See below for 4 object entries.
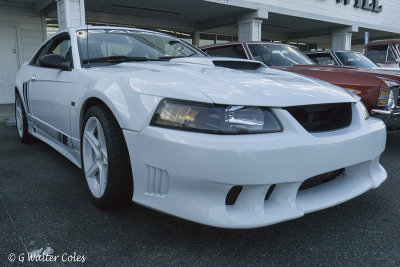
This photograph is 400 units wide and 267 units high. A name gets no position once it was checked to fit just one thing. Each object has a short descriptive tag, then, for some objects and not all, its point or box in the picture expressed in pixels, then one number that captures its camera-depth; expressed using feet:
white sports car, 5.41
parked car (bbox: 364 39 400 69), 27.12
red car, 11.93
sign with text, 54.54
